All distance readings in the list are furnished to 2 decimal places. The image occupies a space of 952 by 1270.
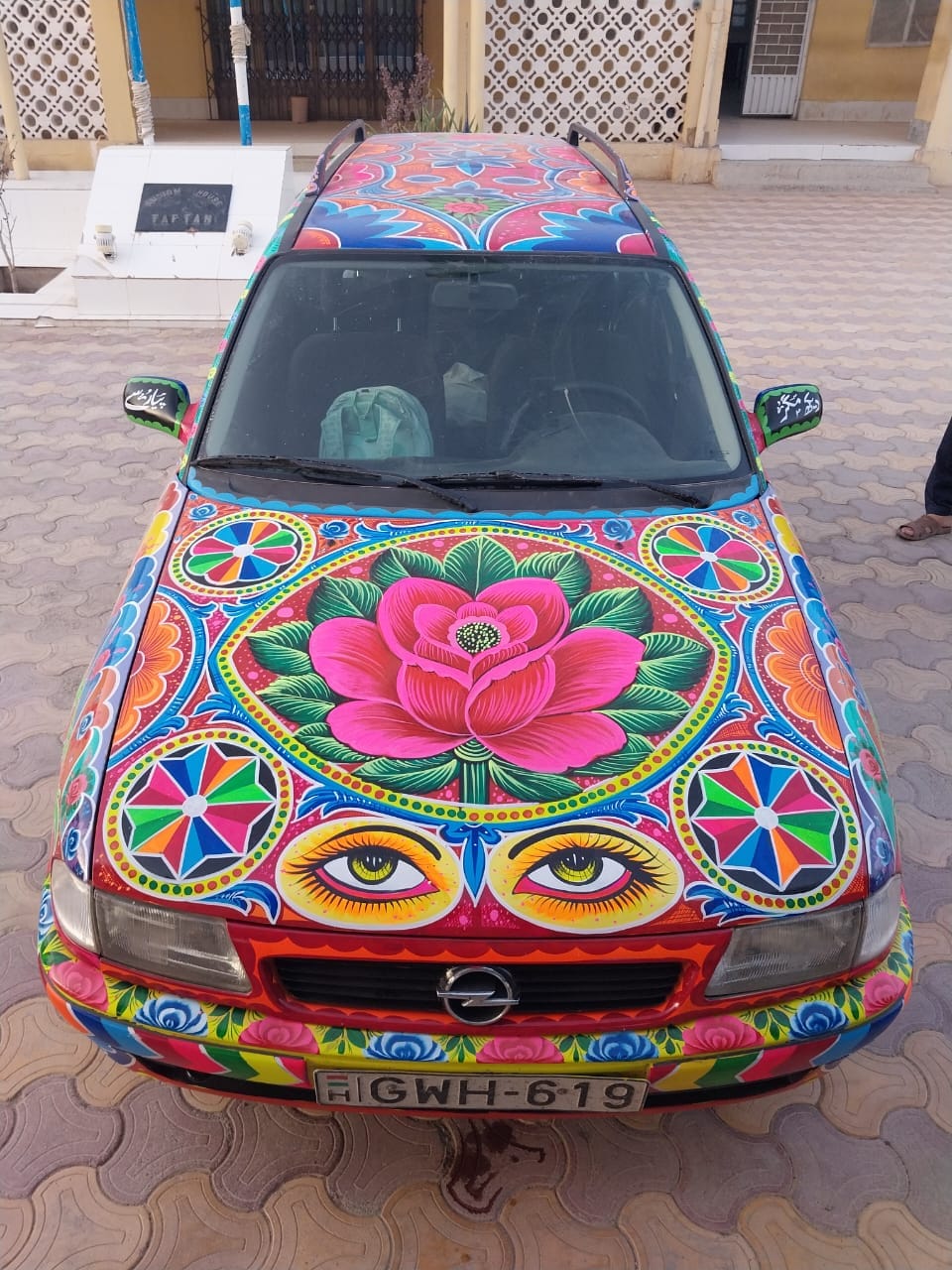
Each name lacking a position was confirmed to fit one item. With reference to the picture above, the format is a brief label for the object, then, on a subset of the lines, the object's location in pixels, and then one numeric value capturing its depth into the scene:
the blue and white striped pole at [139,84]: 9.00
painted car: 1.65
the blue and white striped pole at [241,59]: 8.73
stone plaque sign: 7.88
